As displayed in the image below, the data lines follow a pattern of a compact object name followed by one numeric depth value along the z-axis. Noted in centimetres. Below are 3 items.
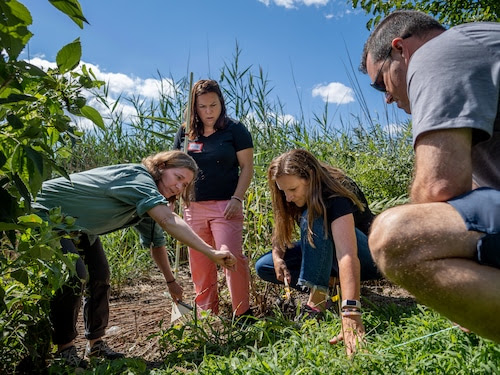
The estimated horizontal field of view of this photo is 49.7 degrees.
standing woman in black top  337
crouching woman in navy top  274
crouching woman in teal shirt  261
